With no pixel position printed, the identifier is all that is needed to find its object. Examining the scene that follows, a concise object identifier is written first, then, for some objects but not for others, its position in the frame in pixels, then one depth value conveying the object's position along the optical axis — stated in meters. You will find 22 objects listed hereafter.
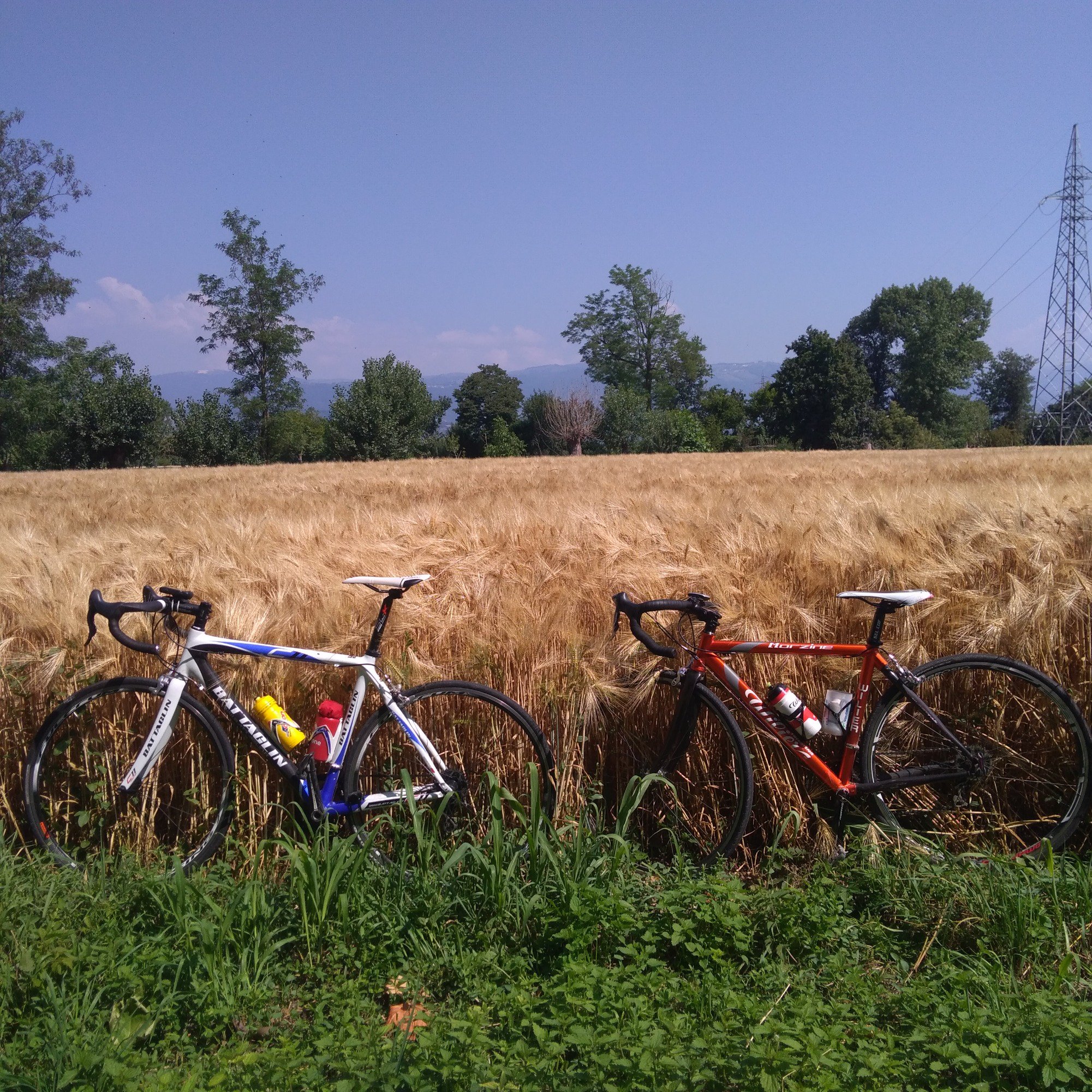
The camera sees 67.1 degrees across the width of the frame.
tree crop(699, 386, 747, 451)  81.44
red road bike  3.25
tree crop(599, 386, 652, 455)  67.06
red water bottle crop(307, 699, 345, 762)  3.25
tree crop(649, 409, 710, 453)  66.38
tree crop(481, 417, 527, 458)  67.44
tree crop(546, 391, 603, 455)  68.50
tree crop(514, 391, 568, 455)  70.12
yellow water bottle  3.26
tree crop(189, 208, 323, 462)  62.09
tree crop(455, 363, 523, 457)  77.38
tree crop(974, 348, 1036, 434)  102.56
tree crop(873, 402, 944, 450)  69.50
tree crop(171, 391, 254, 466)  59.44
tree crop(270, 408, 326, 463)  64.75
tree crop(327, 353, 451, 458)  63.34
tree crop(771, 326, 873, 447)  73.31
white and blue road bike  3.24
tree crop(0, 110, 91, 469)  44.97
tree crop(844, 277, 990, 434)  76.81
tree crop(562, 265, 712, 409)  80.88
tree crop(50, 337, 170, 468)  54.75
